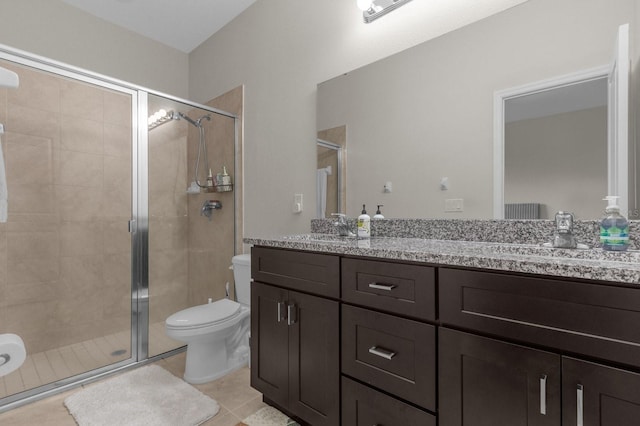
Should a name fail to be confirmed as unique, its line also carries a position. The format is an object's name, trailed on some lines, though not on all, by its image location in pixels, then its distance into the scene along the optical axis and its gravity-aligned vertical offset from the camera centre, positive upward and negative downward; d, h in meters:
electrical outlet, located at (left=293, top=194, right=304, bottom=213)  2.18 +0.06
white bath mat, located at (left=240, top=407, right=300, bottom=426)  1.53 -1.01
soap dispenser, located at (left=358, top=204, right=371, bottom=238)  1.65 -0.07
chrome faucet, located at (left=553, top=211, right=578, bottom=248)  1.09 -0.07
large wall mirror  1.17 +0.43
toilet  1.86 -0.72
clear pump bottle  0.98 -0.05
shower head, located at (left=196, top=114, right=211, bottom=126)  2.63 +0.79
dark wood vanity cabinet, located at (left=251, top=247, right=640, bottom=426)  0.73 -0.39
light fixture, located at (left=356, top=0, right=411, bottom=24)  1.70 +1.11
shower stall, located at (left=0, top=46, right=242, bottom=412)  1.96 -0.06
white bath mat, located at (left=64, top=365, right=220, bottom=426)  1.56 -1.01
